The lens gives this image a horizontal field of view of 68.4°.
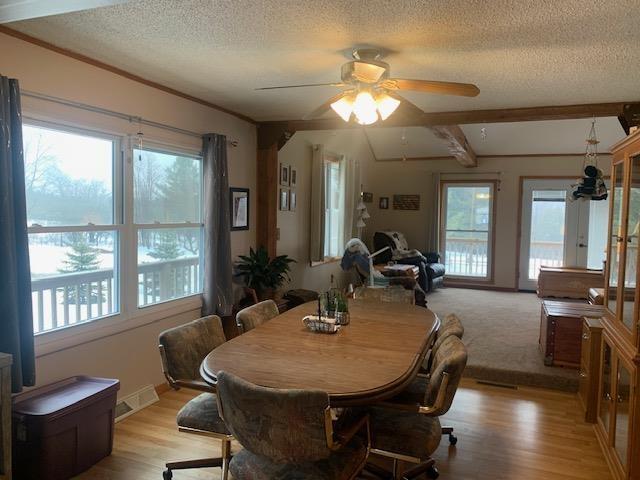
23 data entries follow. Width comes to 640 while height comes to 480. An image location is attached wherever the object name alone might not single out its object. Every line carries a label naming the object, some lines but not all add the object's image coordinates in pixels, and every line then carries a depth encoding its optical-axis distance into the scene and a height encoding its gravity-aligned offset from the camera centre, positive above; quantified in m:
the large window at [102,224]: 2.75 -0.09
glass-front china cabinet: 2.24 -0.58
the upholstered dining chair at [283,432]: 1.60 -0.77
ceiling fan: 2.50 +0.69
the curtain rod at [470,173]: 8.11 +0.76
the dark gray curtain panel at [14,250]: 2.32 -0.21
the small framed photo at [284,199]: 5.30 +0.16
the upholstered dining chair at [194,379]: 2.20 -0.81
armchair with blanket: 7.42 -0.69
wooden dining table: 1.85 -0.66
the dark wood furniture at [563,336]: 3.97 -1.01
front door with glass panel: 7.65 -0.20
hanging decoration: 5.35 +0.37
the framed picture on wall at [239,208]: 4.48 +0.04
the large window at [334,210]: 6.80 +0.06
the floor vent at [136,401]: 3.19 -1.35
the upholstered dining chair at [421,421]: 2.01 -0.95
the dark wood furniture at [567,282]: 7.08 -0.98
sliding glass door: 8.28 -0.22
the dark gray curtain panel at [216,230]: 3.95 -0.15
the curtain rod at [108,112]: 2.62 +0.64
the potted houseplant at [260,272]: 4.50 -0.57
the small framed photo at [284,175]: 5.31 +0.44
